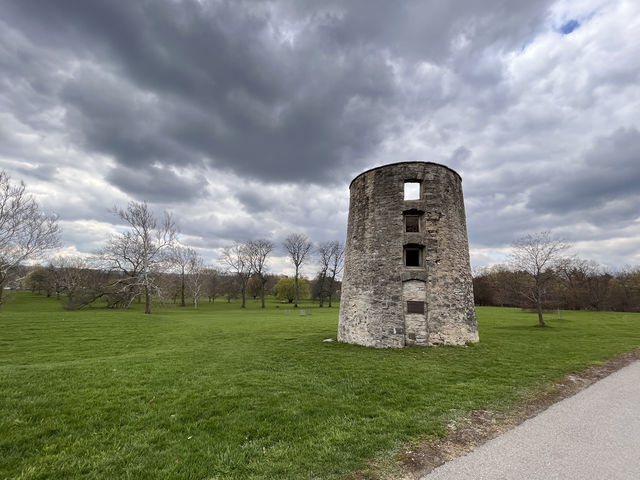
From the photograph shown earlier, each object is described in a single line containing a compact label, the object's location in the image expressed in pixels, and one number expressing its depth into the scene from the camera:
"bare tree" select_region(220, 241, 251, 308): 47.09
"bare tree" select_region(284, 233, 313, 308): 49.84
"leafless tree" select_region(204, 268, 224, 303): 53.54
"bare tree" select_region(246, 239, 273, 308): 47.50
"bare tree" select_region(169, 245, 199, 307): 36.22
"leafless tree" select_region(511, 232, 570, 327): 22.83
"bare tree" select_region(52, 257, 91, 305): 33.78
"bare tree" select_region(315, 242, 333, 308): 50.61
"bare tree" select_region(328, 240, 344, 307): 50.38
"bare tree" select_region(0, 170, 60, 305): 17.02
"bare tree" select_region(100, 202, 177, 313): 29.11
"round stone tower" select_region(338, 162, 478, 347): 12.38
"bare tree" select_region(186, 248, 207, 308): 43.41
